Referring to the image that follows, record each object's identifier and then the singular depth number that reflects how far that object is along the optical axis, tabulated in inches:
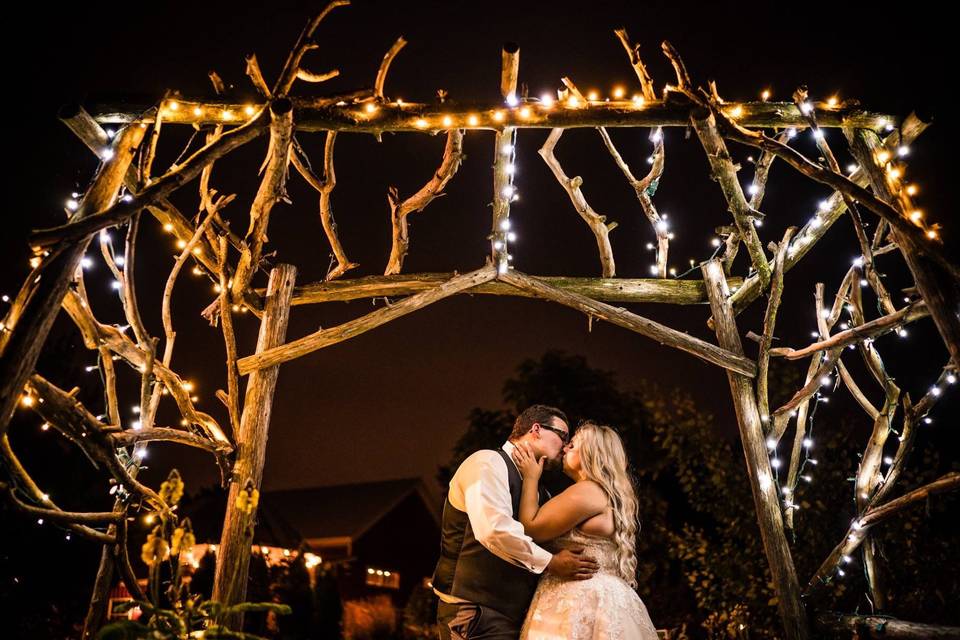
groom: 127.0
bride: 129.4
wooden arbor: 124.0
